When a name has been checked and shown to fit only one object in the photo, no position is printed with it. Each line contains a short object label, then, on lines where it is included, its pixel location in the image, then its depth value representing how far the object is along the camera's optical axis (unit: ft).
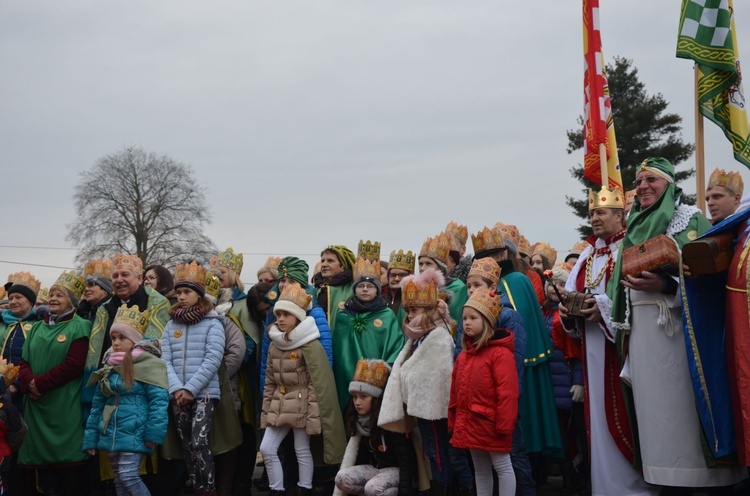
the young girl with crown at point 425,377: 22.81
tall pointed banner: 28.55
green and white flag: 22.04
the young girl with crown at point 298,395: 25.17
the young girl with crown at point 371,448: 23.66
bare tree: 106.52
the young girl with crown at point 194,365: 25.38
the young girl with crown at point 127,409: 23.89
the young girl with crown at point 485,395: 20.44
